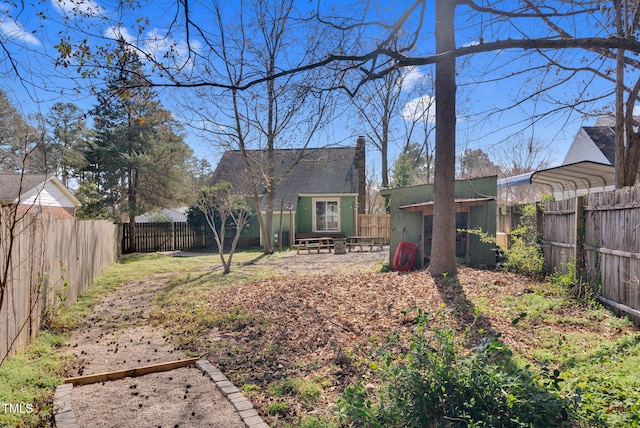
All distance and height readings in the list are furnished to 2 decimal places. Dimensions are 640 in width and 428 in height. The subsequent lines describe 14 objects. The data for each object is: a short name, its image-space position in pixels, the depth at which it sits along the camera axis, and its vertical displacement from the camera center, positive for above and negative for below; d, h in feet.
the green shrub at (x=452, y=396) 7.79 -3.68
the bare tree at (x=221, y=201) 56.84 +4.15
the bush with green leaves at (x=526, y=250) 25.54 -1.55
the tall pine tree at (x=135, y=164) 64.64 +10.80
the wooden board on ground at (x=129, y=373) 12.73 -5.19
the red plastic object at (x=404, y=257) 33.30 -2.62
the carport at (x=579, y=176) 32.35 +5.13
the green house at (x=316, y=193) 69.10 +6.23
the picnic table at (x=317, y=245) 57.47 -2.81
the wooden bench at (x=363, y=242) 59.26 -2.48
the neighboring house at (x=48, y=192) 60.90 +5.65
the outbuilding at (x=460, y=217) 31.71 +0.90
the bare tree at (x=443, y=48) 12.50 +7.97
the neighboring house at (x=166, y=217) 134.82 +3.63
